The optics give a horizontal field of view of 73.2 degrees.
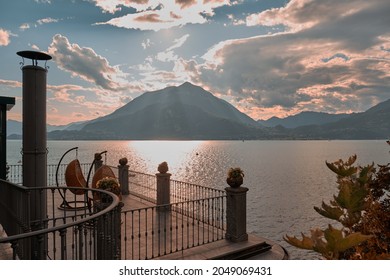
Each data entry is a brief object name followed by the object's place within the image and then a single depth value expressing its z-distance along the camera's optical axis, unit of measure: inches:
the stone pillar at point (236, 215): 322.7
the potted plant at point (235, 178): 330.3
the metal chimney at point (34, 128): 246.5
